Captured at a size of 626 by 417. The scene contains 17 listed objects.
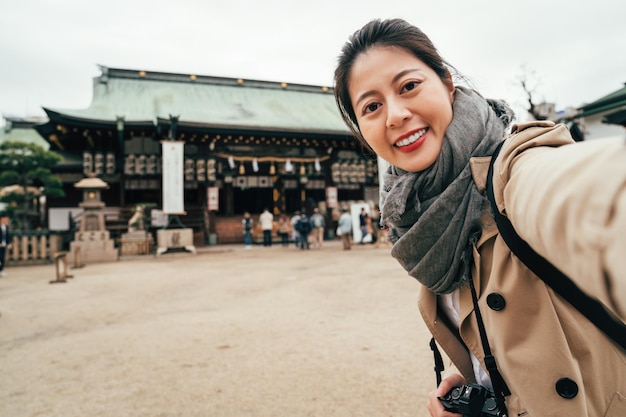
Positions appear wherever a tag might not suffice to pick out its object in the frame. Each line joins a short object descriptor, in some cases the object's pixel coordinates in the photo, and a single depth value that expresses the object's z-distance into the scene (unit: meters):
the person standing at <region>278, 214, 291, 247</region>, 15.42
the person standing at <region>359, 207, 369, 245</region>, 14.70
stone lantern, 11.53
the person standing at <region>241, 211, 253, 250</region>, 13.92
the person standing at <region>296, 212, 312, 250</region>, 13.66
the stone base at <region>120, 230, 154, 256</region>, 13.15
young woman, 0.42
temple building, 14.45
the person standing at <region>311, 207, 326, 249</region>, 13.98
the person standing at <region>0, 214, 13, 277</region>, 9.05
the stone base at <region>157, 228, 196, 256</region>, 12.98
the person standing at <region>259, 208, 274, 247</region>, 14.91
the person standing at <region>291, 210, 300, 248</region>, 13.89
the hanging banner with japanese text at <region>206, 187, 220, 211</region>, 14.69
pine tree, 12.38
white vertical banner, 13.08
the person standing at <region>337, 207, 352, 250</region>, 13.08
